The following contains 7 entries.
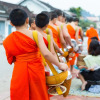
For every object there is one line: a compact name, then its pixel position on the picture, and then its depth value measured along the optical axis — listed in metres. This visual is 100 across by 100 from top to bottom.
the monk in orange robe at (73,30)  5.58
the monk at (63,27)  4.49
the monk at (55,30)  4.27
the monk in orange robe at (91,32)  10.95
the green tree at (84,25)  49.47
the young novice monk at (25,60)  2.29
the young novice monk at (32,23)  4.16
